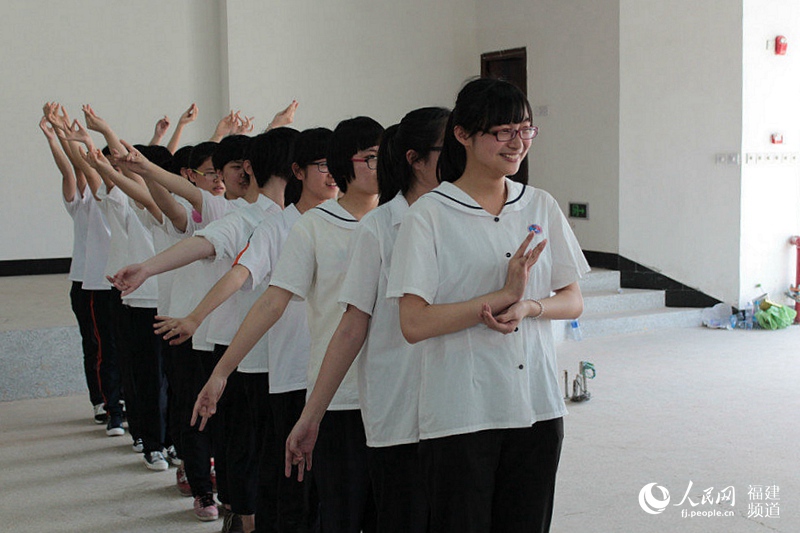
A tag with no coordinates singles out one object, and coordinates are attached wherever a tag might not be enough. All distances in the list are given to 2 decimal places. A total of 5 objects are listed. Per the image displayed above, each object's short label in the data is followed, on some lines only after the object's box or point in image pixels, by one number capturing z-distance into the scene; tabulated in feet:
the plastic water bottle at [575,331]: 24.00
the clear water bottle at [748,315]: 26.02
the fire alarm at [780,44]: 26.13
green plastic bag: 25.50
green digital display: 29.01
